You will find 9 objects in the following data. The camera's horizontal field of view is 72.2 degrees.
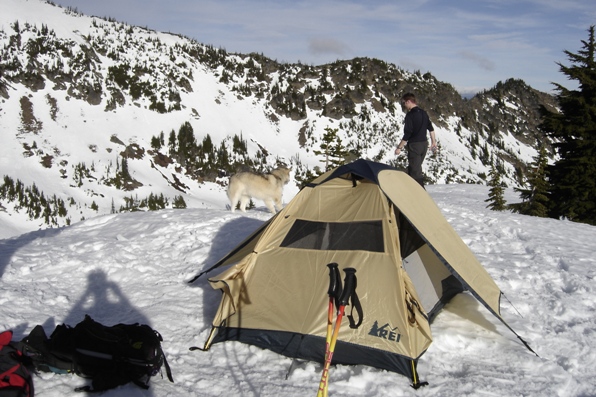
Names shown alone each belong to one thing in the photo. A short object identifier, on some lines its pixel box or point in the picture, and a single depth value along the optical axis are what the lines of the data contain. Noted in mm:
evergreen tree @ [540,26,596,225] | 19719
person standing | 9211
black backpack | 4379
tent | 4988
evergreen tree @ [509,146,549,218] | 20797
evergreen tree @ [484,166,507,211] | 21922
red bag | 3740
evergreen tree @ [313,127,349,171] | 31598
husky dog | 13516
